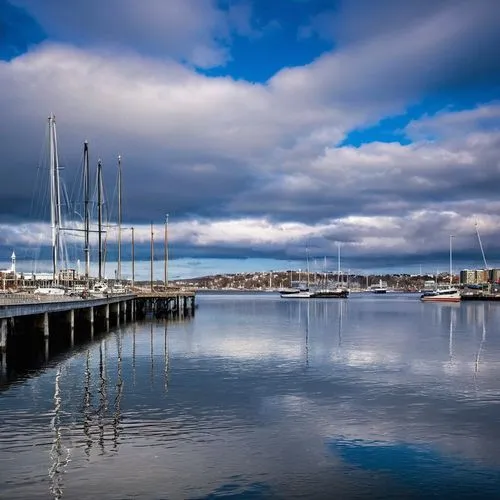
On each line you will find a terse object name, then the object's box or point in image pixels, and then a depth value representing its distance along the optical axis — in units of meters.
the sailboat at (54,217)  65.12
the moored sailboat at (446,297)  193.00
